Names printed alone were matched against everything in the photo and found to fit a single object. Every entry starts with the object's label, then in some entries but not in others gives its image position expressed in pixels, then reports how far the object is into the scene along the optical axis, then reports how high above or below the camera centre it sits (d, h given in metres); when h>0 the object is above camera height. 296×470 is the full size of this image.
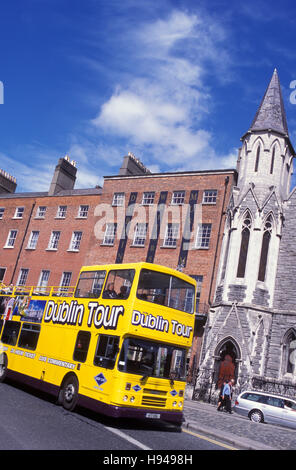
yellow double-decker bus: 11.11 +0.35
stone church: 24.69 +5.88
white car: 18.94 -0.96
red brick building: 29.91 +9.80
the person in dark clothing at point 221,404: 20.45 -1.22
